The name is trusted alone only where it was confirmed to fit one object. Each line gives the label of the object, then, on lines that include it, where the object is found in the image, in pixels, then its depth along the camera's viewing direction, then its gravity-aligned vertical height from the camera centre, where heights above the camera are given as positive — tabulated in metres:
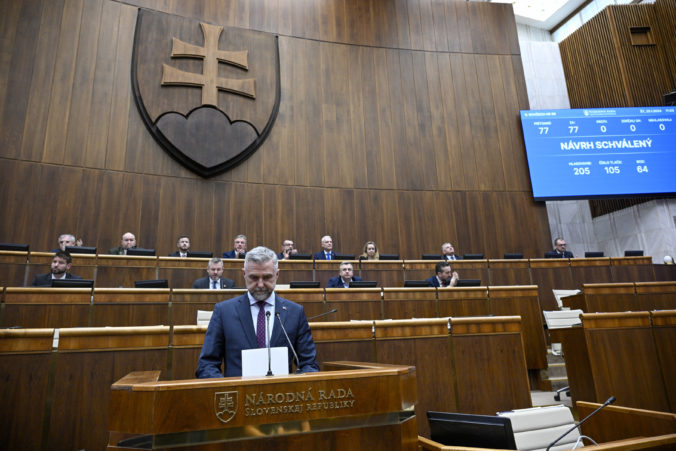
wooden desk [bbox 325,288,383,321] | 4.29 +0.31
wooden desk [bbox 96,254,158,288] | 4.88 +0.81
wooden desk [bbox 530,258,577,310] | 6.13 +0.68
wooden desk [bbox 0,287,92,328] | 3.35 +0.32
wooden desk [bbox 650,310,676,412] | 3.15 -0.13
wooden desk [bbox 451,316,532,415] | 3.02 -0.21
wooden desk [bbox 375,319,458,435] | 2.95 -0.12
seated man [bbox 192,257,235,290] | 4.65 +0.63
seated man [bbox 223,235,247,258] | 5.87 +1.17
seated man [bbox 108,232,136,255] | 5.60 +1.26
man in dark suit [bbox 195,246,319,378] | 2.01 +0.08
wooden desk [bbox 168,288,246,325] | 3.93 +0.36
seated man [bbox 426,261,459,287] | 5.14 +0.62
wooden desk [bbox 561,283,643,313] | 4.70 +0.28
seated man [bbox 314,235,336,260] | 6.40 +1.17
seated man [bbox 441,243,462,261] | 6.73 +1.15
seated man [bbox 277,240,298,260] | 6.25 +1.20
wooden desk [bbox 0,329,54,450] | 2.26 -0.16
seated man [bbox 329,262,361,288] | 5.04 +0.65
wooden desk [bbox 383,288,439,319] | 4.39 +0.30
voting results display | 7.87 +2.93
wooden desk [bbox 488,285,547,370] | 4.42 +0.19
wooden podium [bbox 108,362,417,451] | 1.21 -0.19
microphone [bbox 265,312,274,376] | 1.97 +0.07
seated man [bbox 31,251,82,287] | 4.23 +0.71
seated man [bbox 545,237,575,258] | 7.06 +1.14
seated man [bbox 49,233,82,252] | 5.48 +1.25
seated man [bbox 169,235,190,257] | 5.96 +1.23
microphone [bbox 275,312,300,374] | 1.94 +0.03
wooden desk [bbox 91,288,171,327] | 3.60 +0.31
